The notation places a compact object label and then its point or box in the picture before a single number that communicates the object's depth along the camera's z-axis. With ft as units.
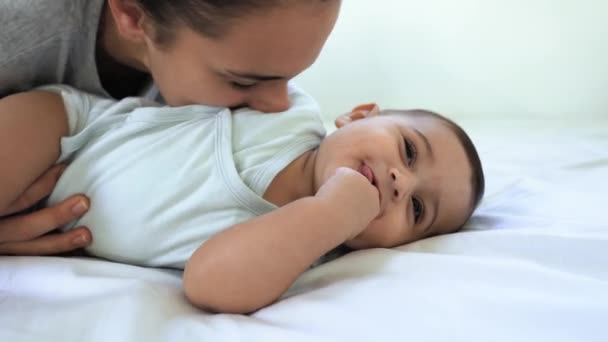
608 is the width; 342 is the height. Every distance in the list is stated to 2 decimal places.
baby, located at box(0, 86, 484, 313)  2.50
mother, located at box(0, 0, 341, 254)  2.34
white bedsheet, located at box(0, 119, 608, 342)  1.83
